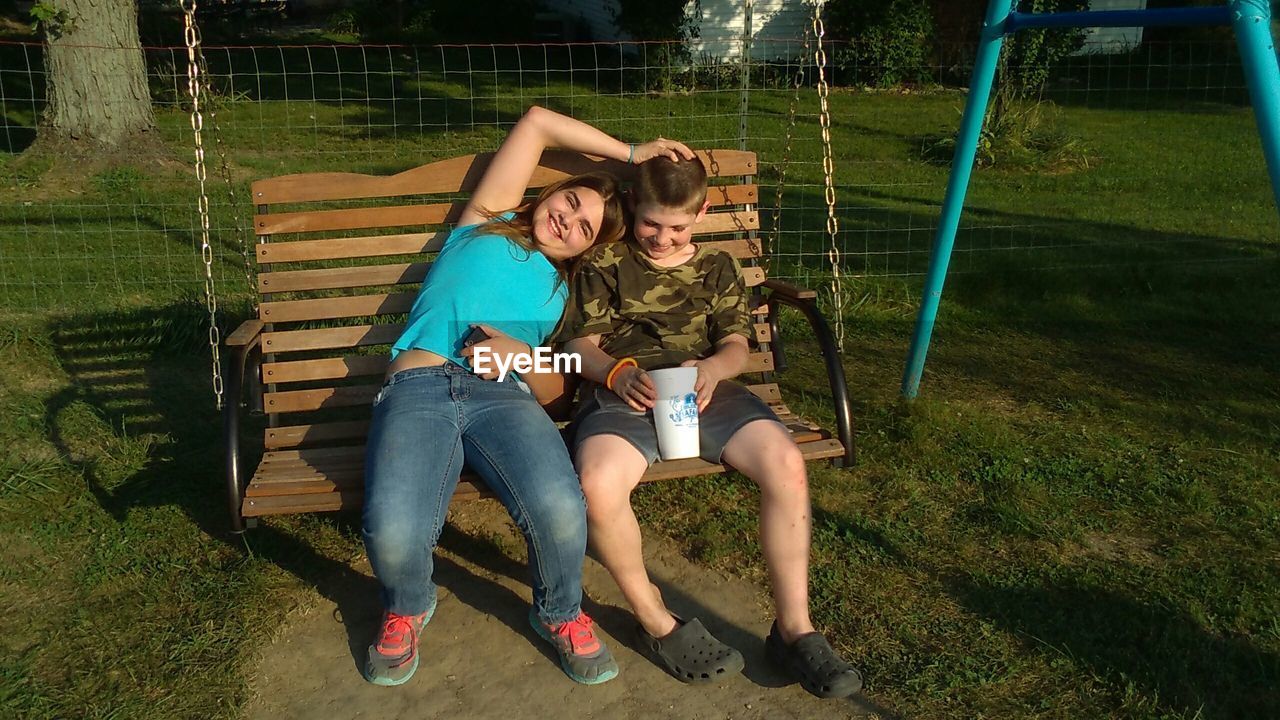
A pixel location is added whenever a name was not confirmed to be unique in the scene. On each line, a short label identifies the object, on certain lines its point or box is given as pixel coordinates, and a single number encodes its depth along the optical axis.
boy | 3.13
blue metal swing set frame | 3.01
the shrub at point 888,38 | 15.88
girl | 3.05
